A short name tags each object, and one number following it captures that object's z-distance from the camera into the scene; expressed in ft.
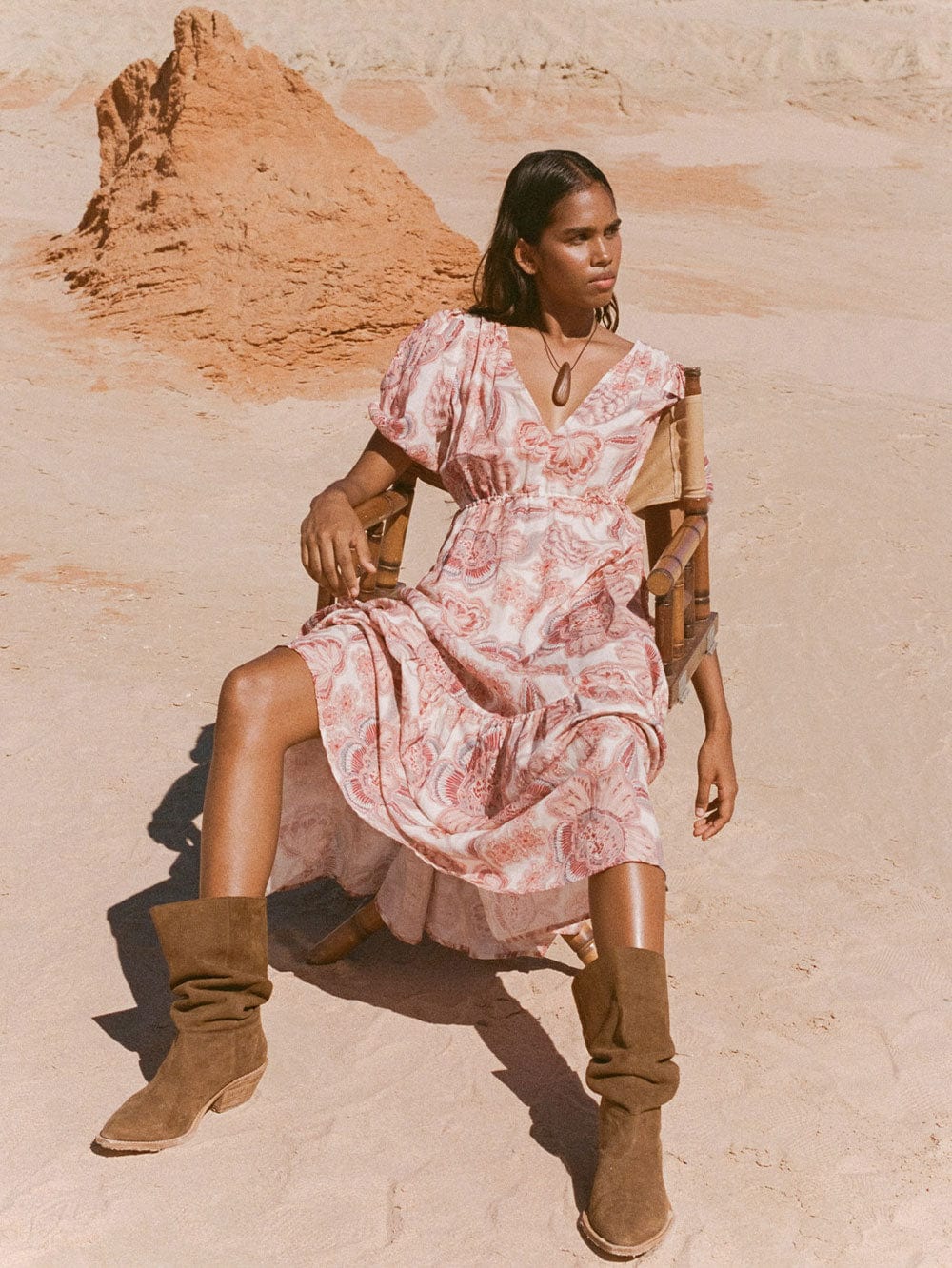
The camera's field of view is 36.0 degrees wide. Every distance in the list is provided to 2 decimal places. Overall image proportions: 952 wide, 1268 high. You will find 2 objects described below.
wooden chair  11.27
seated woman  8.95
